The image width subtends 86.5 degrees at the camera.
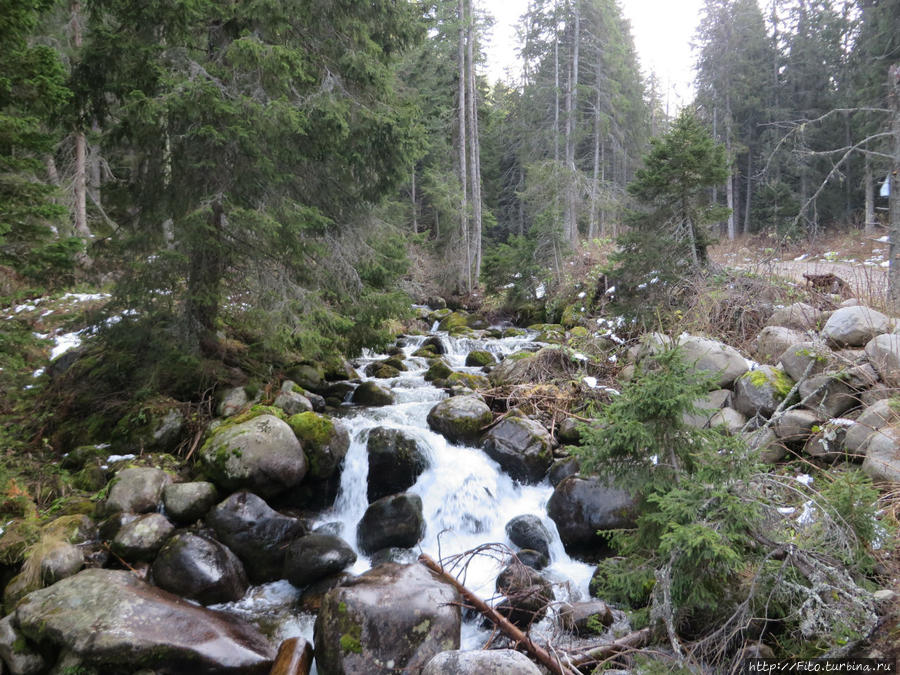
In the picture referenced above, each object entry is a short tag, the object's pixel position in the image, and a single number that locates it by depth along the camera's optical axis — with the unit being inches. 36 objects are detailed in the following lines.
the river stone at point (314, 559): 206.4
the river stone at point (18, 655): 145.9
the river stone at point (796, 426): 214.1
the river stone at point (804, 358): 226.2
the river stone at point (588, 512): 217.0
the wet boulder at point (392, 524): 228.5
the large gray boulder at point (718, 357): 255.4
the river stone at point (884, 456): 165.2
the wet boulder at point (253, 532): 210.5
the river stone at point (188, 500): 215.8
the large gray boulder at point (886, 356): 199.3
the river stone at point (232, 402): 274.8
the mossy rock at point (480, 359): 438.9
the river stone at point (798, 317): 281.9
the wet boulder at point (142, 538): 194.4
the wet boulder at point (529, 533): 222.8
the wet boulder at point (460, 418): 291.9
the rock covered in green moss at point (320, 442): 256.5
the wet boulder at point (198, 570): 187.5
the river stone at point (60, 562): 175.8
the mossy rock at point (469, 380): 366.0
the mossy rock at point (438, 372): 387.5
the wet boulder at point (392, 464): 265.1
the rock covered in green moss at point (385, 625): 148.1
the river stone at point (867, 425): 182.7
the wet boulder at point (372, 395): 344.5
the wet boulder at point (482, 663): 118.0
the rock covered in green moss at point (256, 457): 229.9
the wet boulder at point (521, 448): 267.1
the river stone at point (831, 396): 210.7
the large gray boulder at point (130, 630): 148.2
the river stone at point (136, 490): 212.5
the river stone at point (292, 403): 292.2
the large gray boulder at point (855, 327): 229.9
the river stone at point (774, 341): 265.4
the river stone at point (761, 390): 231.9
